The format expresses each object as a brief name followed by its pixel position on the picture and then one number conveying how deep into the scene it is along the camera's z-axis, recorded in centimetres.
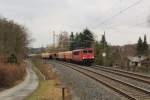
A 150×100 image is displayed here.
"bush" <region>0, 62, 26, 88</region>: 4429
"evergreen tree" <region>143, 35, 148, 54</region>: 14562
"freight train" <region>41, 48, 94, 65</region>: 6751
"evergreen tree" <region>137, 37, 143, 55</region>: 14824
